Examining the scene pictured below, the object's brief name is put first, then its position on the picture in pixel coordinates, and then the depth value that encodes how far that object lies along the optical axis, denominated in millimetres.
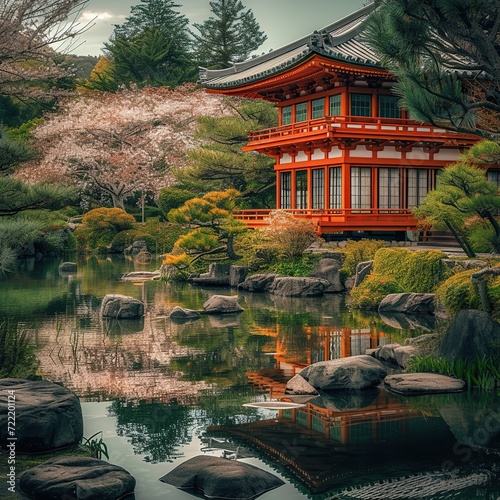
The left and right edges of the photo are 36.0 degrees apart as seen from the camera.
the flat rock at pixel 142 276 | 28547
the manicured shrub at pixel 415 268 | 20547
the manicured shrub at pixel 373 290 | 20672
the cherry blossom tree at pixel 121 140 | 44344
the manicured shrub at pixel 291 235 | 25984
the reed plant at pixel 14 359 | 11360
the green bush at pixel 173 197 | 42812
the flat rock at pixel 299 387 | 11523
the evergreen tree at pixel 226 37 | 54688
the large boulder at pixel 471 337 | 11922
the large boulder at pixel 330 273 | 24703
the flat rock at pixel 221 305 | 19953
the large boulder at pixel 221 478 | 7559
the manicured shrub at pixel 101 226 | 42375
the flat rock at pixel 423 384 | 11383
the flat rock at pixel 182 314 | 18891
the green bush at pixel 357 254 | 24797
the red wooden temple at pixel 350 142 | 26859
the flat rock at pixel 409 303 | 19828
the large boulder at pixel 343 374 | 11773
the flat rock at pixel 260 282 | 25391
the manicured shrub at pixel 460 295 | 13305
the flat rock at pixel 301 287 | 23875
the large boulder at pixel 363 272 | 22938
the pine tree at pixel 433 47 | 11141
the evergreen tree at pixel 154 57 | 54250
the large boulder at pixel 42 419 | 8688
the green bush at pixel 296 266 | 25438
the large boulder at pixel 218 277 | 27234
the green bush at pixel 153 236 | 40812
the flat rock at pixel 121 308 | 18812
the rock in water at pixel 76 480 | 7137
